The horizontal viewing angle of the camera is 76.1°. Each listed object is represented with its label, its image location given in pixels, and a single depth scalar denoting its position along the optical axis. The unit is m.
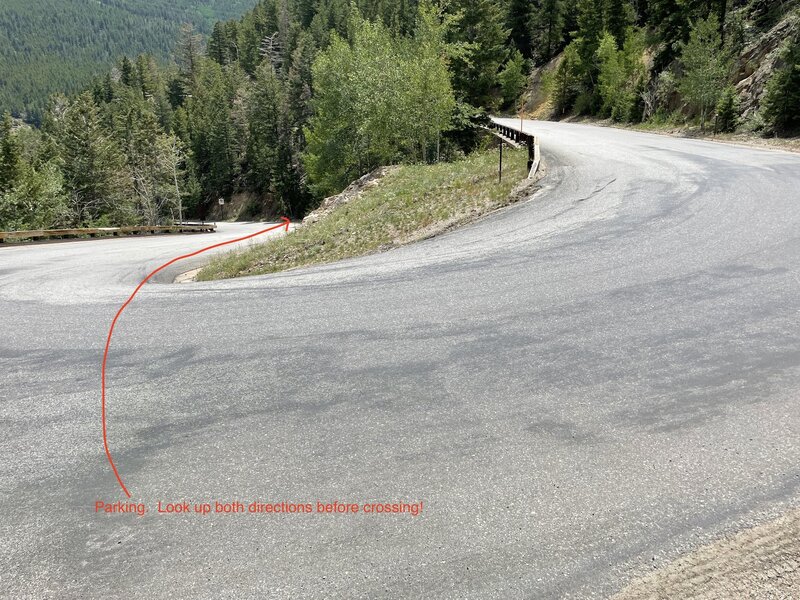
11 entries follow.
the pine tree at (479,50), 37.91
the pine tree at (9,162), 39.66
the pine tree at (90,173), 52.47
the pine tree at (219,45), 124.82
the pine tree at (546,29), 66.19
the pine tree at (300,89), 71.31
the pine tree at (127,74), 119.56
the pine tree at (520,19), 71.06
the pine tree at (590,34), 51.75
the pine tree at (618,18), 51.94
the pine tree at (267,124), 71.94
